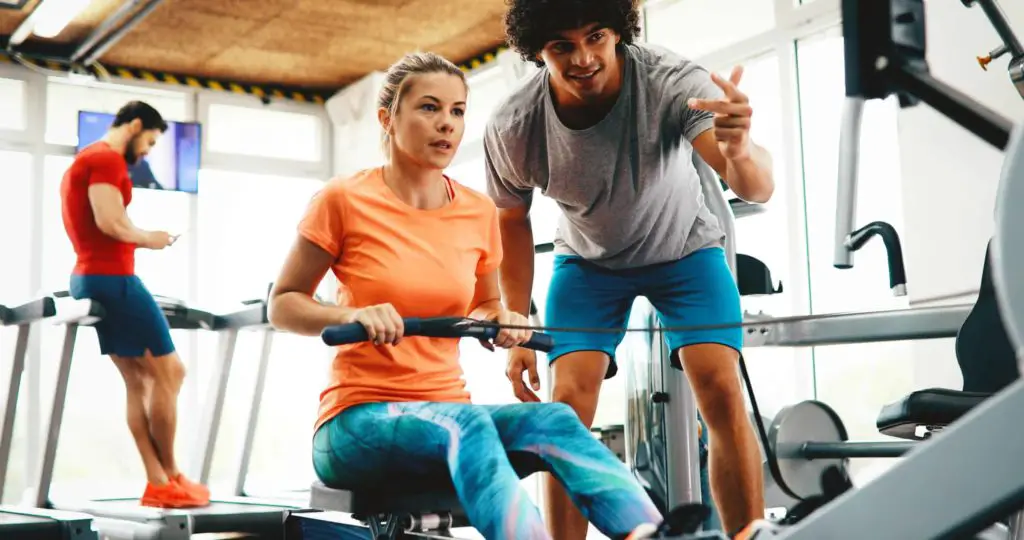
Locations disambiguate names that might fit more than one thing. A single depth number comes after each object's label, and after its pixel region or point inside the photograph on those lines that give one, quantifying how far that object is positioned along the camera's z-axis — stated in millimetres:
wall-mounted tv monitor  6742
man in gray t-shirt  1983
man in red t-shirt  3850
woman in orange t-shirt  1512
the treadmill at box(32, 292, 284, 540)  3615
